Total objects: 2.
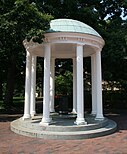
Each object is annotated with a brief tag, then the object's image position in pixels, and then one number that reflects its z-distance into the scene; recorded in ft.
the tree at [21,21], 36.32
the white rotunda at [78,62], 36.86
